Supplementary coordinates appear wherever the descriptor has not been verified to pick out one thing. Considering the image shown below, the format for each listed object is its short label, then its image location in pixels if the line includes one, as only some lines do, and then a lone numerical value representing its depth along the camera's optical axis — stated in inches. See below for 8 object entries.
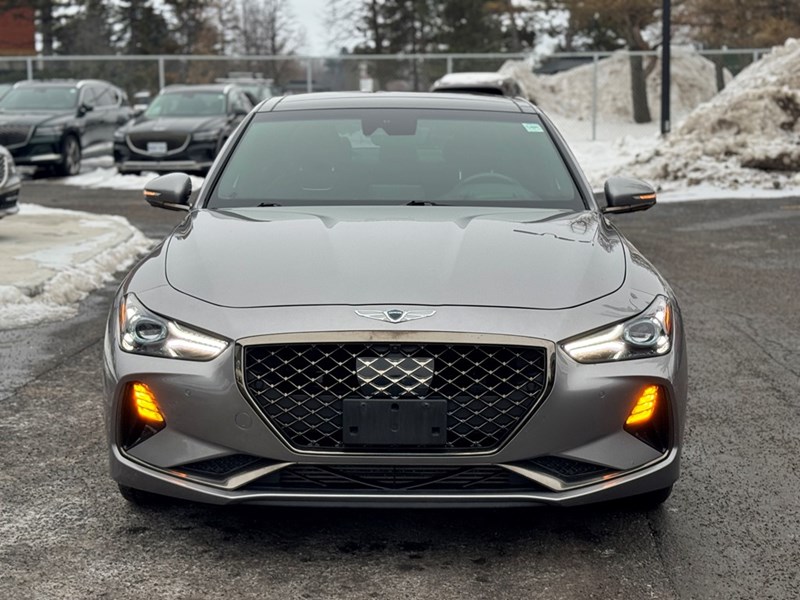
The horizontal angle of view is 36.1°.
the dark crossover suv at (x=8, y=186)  431.8
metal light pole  883.4
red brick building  2413.9
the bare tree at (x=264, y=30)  2736.2
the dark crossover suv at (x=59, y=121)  848.9
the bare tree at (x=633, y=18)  1294.3
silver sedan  146.3
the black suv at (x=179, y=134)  832.3
